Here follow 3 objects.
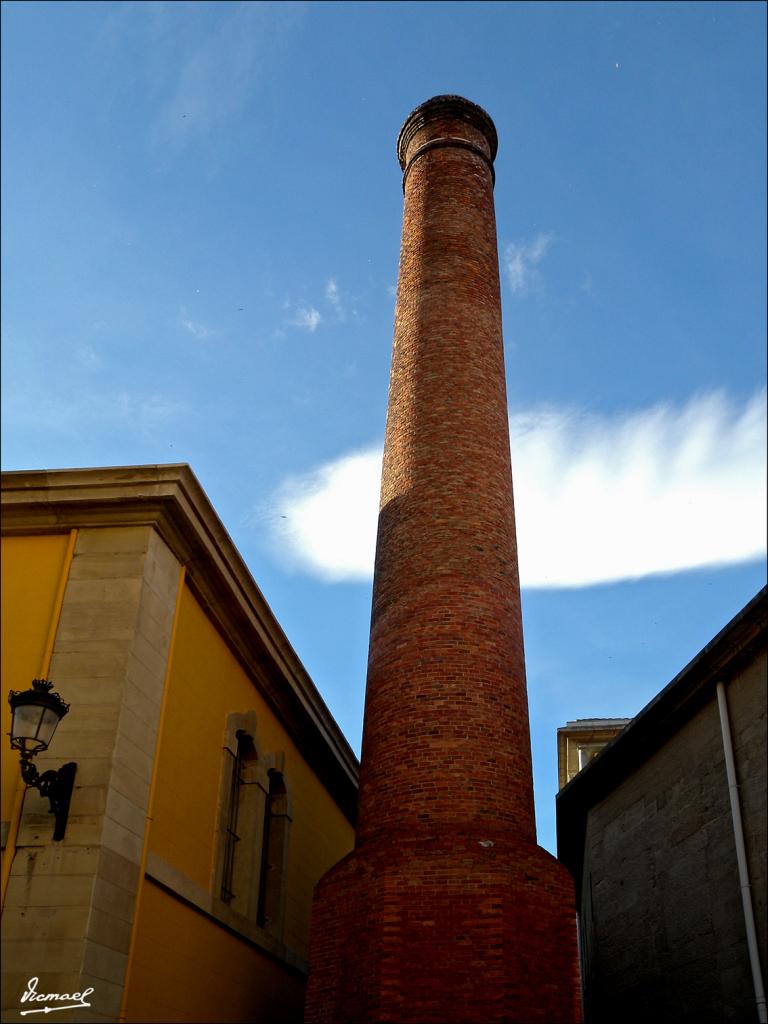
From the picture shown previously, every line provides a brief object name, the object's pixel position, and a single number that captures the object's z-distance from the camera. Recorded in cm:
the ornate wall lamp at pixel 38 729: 771
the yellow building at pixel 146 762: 804
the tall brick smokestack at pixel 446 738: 891
